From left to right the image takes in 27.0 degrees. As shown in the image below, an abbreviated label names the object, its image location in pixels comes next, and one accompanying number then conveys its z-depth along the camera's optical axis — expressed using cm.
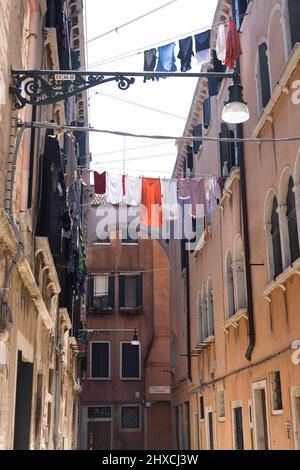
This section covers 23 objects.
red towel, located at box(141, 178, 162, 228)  1531
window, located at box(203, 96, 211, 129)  1955
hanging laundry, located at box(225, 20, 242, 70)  1113
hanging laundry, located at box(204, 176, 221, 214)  1577
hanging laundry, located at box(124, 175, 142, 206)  1515
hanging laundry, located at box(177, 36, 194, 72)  1119
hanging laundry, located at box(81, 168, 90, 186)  1535
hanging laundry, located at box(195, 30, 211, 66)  1151
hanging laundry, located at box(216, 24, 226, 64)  1216
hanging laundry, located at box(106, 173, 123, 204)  1512
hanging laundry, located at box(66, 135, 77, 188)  1381
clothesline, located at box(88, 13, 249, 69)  1404
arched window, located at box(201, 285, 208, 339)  2014
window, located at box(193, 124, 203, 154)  2088
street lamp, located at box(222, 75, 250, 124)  727
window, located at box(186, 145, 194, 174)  2320
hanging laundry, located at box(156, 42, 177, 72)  1061
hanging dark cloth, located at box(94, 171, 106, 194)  1516
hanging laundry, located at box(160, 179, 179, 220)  1540
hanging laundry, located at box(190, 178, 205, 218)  1557
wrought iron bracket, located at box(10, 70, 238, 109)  707
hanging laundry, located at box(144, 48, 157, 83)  1057
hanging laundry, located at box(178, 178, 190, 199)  1559
